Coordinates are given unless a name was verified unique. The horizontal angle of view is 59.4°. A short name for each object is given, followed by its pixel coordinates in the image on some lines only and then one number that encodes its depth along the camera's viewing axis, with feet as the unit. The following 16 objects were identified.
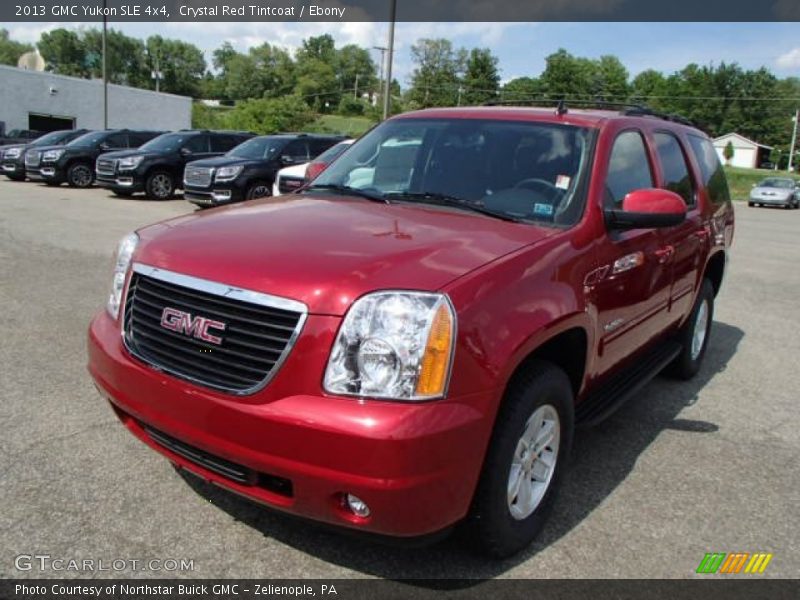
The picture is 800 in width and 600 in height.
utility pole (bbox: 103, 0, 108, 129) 115.14
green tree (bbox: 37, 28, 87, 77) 361.51
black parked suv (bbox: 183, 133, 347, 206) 48.03
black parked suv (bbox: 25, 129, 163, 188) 65.10
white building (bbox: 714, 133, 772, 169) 318.86
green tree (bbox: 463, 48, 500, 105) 288.92
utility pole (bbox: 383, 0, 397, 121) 79.25
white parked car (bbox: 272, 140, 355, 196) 40.48
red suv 7.63
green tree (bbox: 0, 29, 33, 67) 366.63
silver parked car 110.63
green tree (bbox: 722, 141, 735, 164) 304.40
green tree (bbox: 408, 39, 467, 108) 299.99
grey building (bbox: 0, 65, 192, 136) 129.29
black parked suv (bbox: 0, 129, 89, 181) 71.56
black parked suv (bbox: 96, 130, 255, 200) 57.00
